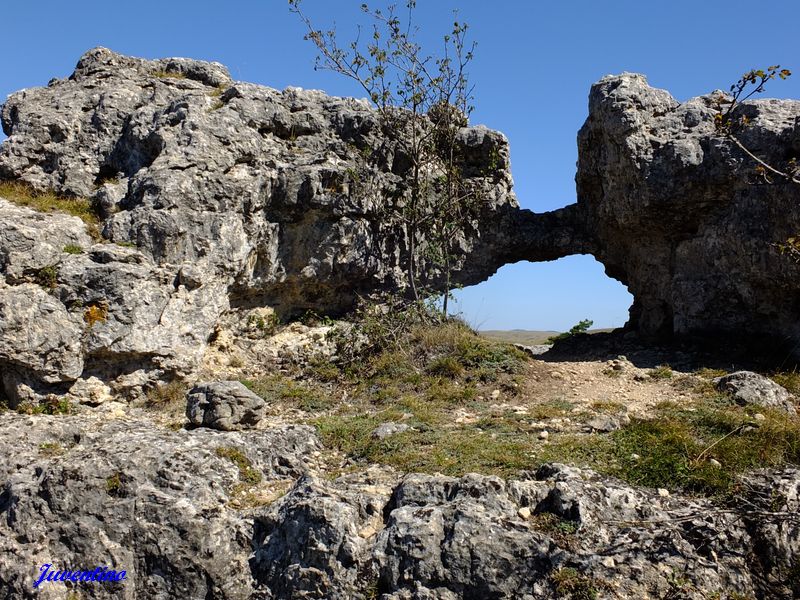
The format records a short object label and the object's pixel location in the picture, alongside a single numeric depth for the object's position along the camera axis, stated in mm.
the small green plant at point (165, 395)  10305
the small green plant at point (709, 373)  11141
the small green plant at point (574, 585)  5004
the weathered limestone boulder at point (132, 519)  5785
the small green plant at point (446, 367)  11422
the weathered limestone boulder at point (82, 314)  9500
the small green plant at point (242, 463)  7167
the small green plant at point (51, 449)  7662
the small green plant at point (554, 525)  5633
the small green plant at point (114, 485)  6410
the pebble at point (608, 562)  5232
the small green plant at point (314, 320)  13812
